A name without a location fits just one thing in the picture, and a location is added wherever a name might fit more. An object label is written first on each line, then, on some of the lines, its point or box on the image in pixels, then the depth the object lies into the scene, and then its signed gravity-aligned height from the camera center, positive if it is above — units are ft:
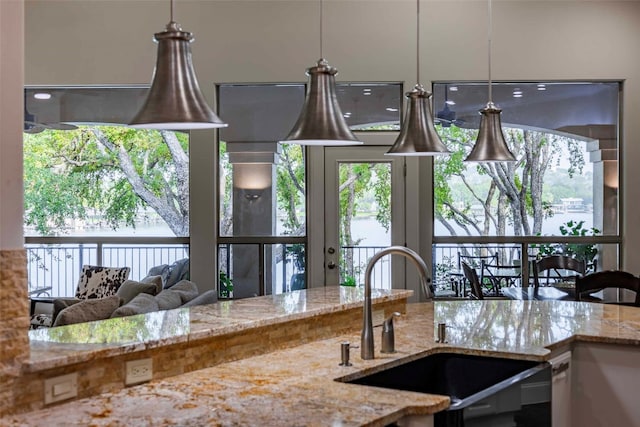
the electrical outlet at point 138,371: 8.02 -1.59
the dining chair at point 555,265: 23.42 -1.45
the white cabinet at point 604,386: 11.32 -2.50
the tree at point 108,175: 26.99 +1.56
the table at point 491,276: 26.53 -2.01
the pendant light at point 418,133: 12.04 +1.34
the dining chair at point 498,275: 26.50 -1.98
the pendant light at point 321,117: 9.54 +1.27
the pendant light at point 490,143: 13.76 +1.35
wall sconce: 26.91 +0.83
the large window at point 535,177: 26.53 +1.38
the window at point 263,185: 26.78 +1.18
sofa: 15.21 -1.85
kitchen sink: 8.61 -2.04
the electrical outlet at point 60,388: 7.27 -1.60
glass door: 26.58 +0.15
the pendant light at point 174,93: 7.32 +1.22
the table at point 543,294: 20.83 -2.14
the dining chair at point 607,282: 18.62 -1.57
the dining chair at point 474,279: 21.18 -1.72
